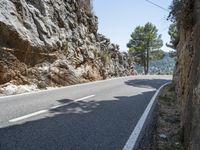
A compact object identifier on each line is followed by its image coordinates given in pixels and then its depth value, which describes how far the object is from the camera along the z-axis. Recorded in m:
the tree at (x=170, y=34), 32.36
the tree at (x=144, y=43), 37.54
